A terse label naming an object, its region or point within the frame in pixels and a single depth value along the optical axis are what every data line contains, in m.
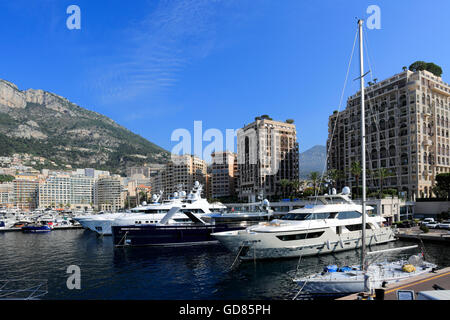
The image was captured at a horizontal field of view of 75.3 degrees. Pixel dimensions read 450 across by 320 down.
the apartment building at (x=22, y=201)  196.50
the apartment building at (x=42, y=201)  198.41
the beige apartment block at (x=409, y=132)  77.56
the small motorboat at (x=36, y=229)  76.06
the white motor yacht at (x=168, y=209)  47.44
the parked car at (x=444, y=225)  47.46
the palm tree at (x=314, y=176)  84.31
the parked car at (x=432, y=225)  49.49
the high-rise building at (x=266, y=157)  115.62
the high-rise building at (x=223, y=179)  150.25
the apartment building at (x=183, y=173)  159.62
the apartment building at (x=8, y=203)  191.32
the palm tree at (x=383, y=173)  70.92
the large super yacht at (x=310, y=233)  28.75
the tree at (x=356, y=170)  68.88
